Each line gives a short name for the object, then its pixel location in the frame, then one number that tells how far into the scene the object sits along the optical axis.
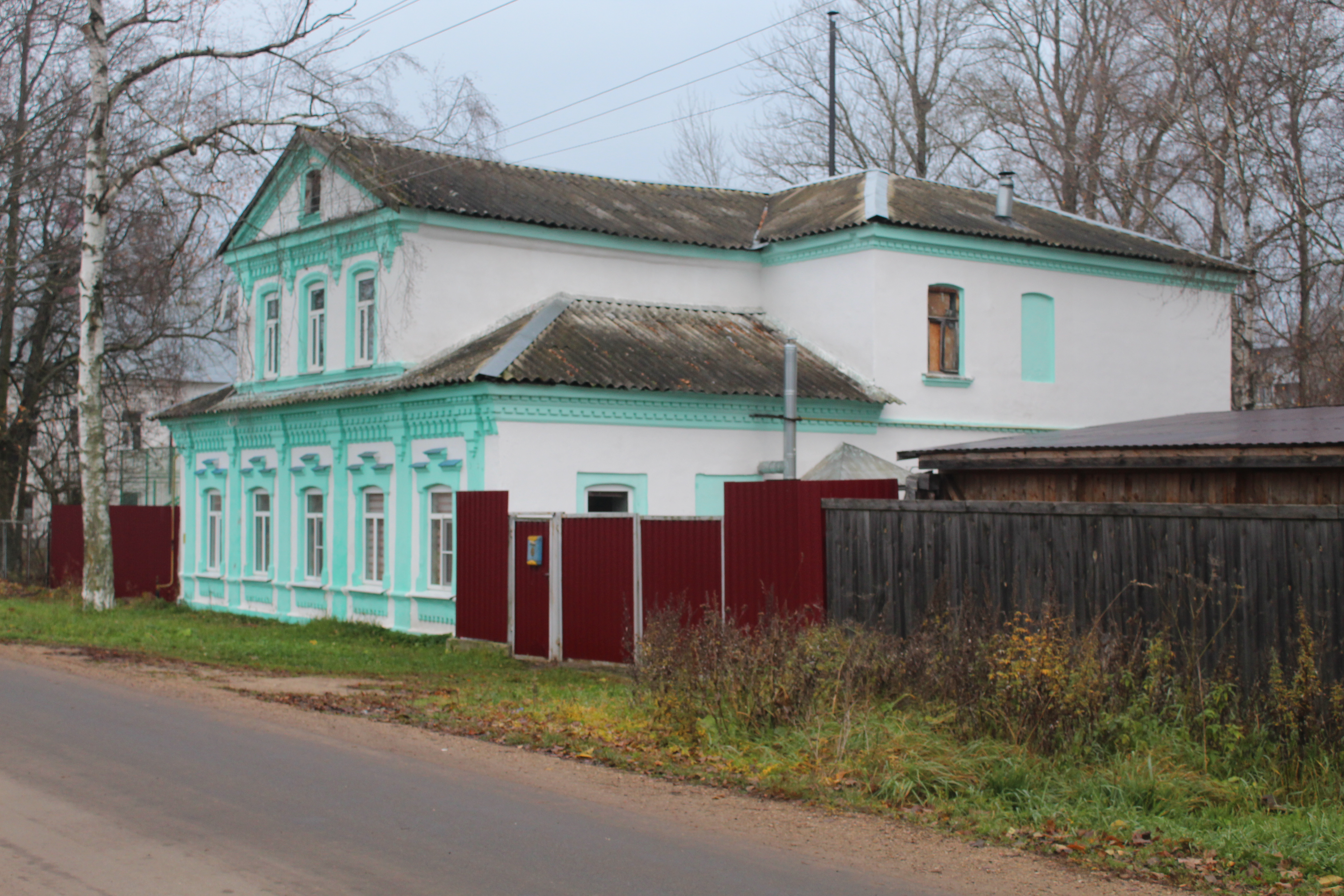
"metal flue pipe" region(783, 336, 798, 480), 21.81
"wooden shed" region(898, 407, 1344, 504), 11.05
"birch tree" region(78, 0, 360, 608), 22.78
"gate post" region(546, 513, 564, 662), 17.20
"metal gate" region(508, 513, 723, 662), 15.66
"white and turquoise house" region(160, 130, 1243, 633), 21.67
